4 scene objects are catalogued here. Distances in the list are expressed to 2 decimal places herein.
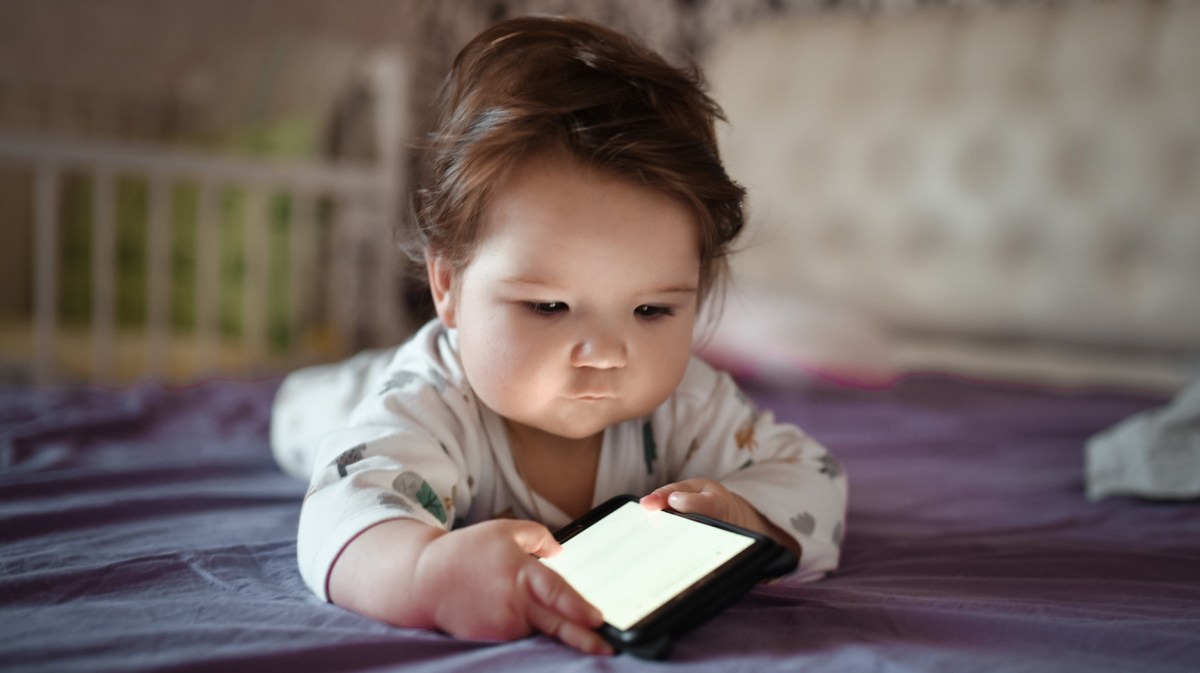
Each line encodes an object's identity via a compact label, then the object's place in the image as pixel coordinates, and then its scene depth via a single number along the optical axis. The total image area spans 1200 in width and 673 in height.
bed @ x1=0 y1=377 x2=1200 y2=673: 0.53
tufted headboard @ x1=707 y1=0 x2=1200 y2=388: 1.85
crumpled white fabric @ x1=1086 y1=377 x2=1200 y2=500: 1.00
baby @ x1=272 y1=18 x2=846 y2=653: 0.65
